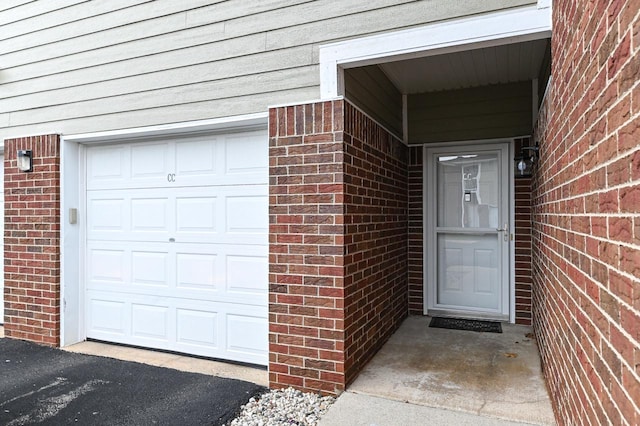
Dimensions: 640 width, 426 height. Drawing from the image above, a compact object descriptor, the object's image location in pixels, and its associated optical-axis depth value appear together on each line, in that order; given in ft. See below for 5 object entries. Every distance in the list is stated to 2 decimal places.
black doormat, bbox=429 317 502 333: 14.39
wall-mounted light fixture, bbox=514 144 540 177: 13.98
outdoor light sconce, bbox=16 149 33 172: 13.92
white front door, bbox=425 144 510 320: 15.49
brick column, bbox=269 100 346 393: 9.62
